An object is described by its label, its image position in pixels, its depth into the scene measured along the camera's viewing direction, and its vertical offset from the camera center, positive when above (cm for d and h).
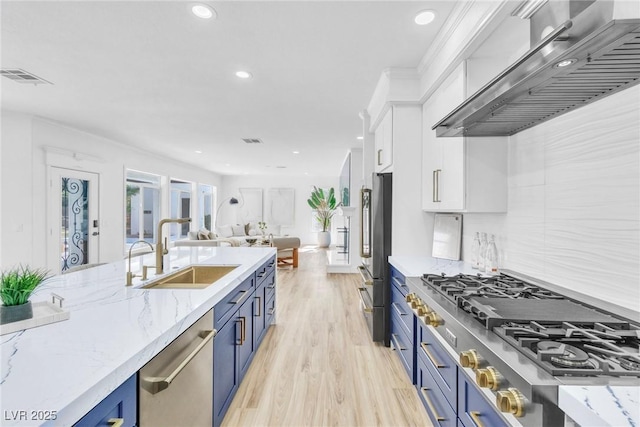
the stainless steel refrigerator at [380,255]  289 -39
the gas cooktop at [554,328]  80 -38
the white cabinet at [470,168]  207 +33
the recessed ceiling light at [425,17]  200 +133
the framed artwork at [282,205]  1175 +33
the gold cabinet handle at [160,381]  100 -57
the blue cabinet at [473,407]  101 -70
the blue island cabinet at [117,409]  78 -55
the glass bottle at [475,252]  223 -28
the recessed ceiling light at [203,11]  194 +131
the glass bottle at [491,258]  209 -30
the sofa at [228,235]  662 -60
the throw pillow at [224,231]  916 -53
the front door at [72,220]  471 -12
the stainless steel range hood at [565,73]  84 +51
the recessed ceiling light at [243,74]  289 +134
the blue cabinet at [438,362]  136 -74
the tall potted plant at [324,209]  1045 +17
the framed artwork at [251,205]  1172 +33
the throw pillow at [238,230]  949 -53
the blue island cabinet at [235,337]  172 -85
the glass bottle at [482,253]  218 -28
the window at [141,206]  708 +17
